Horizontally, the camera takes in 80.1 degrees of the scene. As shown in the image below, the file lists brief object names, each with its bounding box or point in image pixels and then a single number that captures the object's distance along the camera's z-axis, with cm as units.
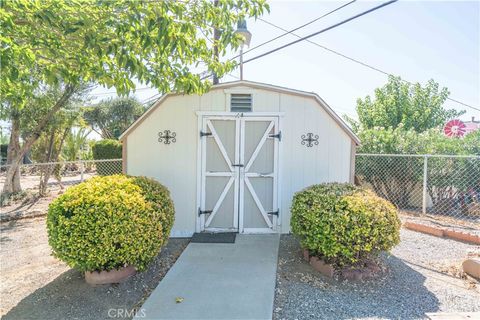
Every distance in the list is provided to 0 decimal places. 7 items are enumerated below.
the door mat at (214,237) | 482
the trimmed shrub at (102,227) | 313
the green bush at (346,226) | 339
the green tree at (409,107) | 1201
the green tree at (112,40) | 262
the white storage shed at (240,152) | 513
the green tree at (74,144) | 1062
